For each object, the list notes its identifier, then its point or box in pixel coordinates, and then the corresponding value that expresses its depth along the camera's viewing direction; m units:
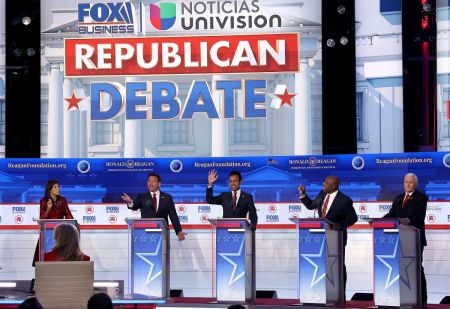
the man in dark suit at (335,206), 10.88
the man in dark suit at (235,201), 11.25
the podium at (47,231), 10.81
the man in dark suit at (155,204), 11.51
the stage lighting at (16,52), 12.52
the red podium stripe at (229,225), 10.55
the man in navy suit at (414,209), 10.48
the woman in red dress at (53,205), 11.45
